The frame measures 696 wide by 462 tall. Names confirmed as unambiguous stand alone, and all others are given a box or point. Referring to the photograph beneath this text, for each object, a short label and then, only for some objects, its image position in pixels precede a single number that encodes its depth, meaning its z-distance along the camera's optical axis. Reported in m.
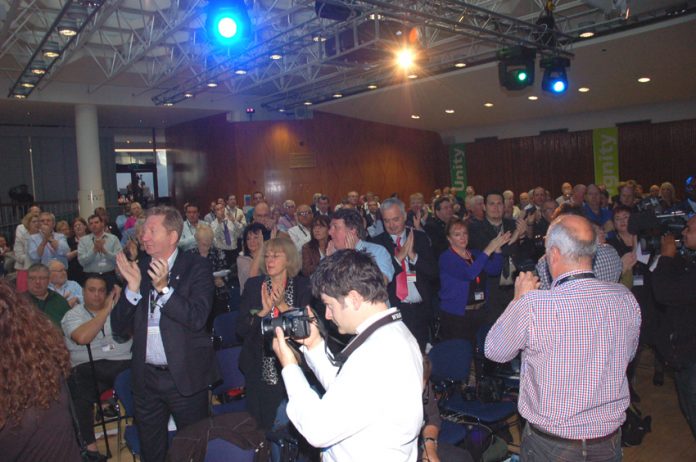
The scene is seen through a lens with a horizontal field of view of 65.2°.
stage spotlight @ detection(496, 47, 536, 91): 7.09
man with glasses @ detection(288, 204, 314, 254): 6.92
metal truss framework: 6.87
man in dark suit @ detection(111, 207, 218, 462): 2.69
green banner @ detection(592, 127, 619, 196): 13.69
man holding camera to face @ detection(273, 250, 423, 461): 1.51
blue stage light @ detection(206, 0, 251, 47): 5.05
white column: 12.07
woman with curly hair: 1.53
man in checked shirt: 1.94
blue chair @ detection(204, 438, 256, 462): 2.38
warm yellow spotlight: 7.66
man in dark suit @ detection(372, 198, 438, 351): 4.13
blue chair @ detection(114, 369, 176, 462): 3.07
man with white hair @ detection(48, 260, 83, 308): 4.78
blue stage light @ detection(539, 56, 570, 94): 7.36
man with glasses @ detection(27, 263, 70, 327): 4.23
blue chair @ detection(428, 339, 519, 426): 3.41
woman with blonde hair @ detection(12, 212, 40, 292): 6.55
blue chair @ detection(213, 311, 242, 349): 4.43
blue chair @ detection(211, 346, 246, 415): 3.60
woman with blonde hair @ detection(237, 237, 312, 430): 3.02
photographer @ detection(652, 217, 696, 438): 3.02
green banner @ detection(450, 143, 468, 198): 16.78
